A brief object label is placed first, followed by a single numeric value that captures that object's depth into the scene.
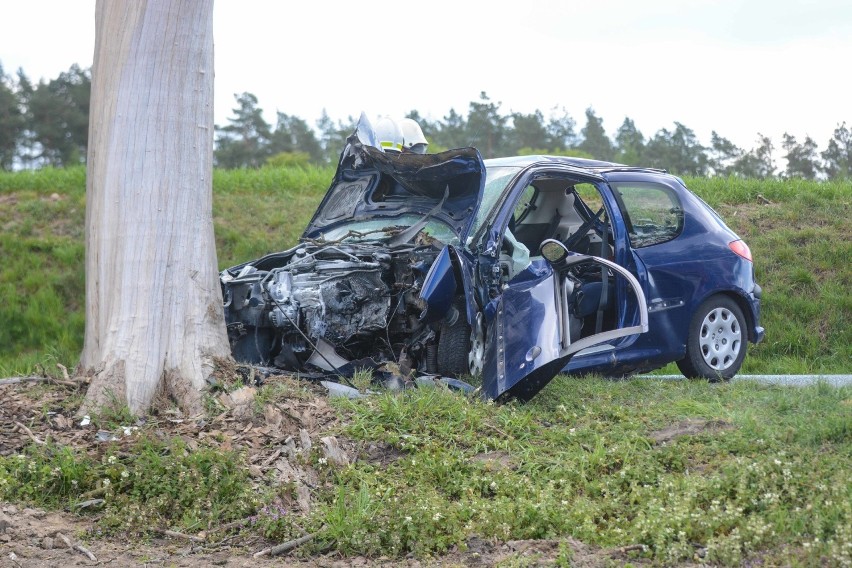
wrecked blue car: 12.88
